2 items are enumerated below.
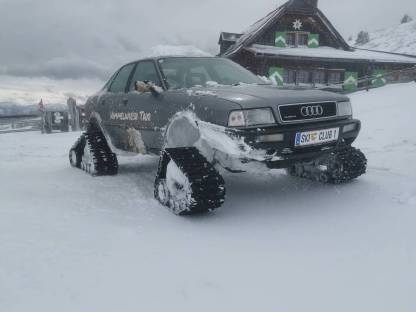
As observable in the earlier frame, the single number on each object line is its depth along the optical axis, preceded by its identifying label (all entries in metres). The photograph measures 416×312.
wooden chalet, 22.23
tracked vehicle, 3.06
